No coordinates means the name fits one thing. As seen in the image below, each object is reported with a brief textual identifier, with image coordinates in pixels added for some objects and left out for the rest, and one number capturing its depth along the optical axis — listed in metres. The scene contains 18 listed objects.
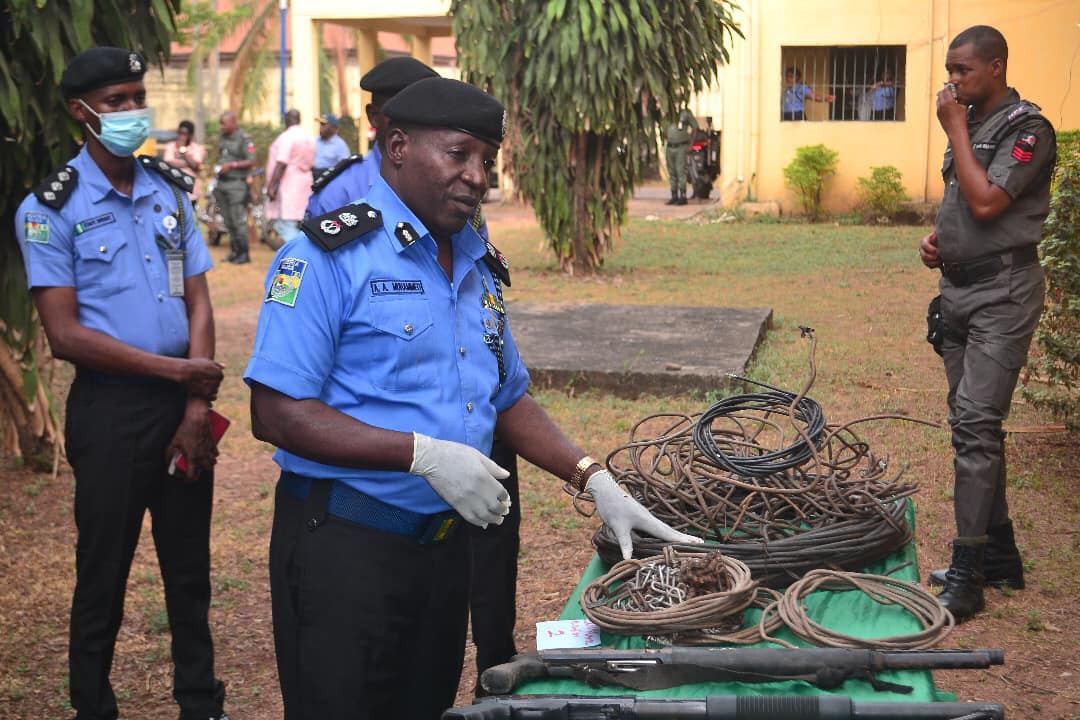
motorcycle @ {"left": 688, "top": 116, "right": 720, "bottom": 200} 21.92
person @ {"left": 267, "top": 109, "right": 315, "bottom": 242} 13.03
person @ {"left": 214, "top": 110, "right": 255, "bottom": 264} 14.99
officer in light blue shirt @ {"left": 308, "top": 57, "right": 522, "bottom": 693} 3.67
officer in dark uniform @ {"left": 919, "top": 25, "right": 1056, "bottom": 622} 4.30
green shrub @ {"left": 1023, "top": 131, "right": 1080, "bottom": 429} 5.77
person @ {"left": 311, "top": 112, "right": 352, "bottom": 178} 14.10
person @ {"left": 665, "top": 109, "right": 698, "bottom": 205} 21.06
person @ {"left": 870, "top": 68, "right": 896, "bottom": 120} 17.80
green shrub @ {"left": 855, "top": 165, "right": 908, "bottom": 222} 17.05
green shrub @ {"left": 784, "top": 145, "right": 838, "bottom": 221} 17.64
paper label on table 2.71
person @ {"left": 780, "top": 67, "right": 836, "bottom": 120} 18.16
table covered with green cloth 2.39
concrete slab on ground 7.37
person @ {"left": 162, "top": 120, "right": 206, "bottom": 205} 14.91
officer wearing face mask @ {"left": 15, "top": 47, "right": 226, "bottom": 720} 3.50
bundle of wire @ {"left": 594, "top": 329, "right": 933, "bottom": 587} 2.97
